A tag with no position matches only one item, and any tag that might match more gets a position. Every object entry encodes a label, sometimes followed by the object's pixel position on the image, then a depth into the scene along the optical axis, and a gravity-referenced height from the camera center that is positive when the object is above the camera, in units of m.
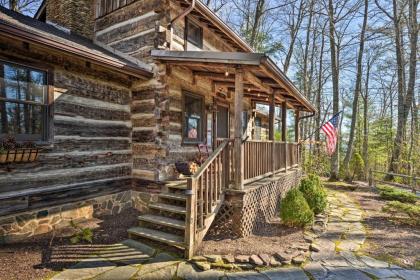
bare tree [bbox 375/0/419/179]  12.08 +4.11
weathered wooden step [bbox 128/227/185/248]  4.04 -1.58
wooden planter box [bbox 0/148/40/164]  3.98 -0.21
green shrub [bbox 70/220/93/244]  4.38 -1.67
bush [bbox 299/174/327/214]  6.04 -1.20
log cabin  4.33 +0.44
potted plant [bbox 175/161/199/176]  6.06 -0.56
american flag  9.35 +0.51
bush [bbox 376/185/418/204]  7.46 -1.54
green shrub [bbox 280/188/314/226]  5.07 -1.33
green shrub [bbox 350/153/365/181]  14.83 -1.19
